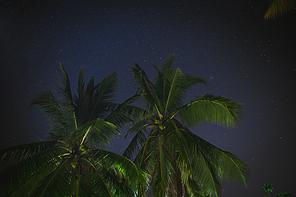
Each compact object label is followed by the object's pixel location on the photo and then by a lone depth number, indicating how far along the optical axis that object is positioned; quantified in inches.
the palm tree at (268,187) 1125.4
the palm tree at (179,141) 274.5
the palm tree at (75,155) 235.1
